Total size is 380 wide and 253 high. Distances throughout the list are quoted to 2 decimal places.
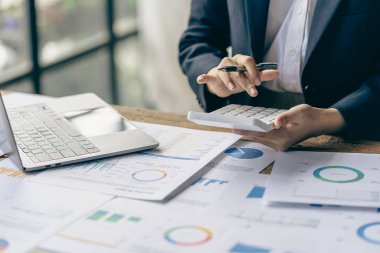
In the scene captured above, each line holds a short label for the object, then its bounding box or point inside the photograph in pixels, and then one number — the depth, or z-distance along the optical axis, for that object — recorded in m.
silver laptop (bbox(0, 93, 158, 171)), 1.23
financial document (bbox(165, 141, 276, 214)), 1.06
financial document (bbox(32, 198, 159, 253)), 0.92
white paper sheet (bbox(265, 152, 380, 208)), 1.06
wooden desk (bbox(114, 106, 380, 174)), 1.33
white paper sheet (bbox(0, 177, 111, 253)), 0.96
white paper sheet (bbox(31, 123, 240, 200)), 1.12
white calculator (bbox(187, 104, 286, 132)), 1.19
